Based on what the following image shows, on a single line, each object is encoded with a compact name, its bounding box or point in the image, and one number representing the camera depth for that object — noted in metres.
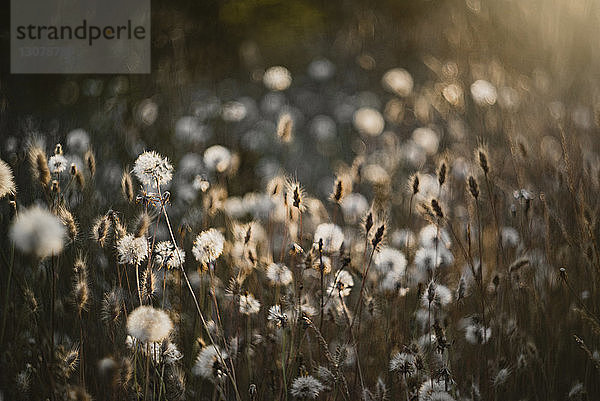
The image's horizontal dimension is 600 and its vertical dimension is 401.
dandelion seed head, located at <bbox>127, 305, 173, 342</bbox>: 1.86
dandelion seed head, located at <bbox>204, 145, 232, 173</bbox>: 2.51
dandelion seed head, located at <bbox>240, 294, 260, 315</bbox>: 2.01
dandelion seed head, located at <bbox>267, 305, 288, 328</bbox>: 1.94
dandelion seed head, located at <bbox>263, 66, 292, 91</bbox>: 3.93
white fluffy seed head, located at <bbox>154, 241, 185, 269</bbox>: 2.02
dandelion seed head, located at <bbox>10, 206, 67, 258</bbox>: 1.88
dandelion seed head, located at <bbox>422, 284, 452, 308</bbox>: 1.94
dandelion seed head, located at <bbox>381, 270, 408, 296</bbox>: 2.09
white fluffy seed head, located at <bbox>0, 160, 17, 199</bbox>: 1.92
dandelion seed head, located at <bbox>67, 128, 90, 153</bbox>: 2.81
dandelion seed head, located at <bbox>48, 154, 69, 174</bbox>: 2.25
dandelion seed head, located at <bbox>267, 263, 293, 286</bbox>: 2.07
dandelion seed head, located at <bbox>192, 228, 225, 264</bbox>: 2.01
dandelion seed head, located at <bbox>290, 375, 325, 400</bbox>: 1.89
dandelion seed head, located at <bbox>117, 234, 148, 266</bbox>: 1.96
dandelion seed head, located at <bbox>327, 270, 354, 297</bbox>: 2.00
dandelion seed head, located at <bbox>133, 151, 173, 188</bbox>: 2.03
